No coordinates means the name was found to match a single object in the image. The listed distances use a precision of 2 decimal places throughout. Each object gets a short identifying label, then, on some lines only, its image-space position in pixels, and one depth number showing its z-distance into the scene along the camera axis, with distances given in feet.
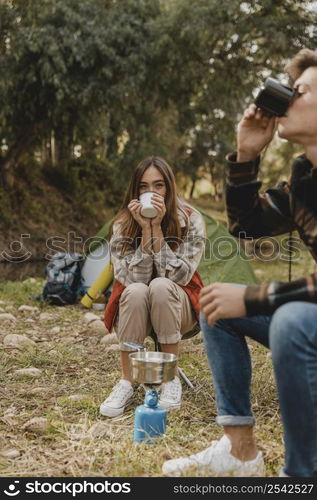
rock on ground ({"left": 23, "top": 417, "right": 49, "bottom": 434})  7.09
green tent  17.57
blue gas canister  6.63
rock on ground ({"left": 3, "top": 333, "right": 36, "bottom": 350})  11.53
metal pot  6.58
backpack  16.94
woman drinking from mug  8.14
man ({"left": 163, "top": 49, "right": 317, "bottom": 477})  4.32
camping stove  6.59
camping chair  8.82
